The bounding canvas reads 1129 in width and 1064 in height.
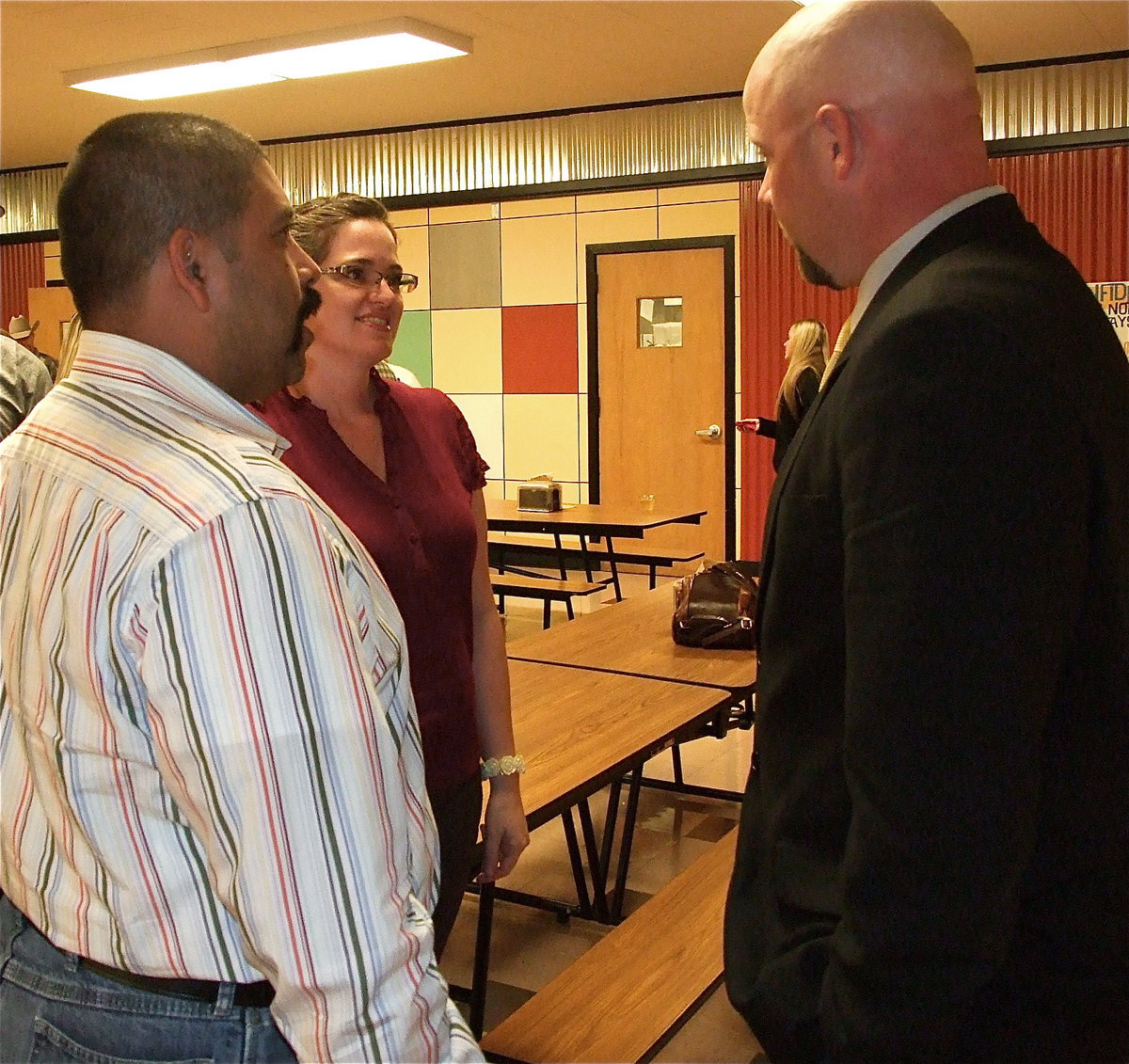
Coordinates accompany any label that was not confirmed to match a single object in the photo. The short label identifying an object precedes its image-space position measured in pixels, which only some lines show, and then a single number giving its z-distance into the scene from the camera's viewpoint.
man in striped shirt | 0.90
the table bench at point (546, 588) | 5.87
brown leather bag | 3.44
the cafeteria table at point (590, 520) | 6.40
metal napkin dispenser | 6.88
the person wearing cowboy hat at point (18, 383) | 3.80
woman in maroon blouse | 1.85
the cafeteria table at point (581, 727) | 2.41
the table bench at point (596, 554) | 6.36
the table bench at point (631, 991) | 1.91
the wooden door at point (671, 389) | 8.84
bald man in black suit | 1.01
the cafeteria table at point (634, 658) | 3.16
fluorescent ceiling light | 6.48
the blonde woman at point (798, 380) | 6.41
